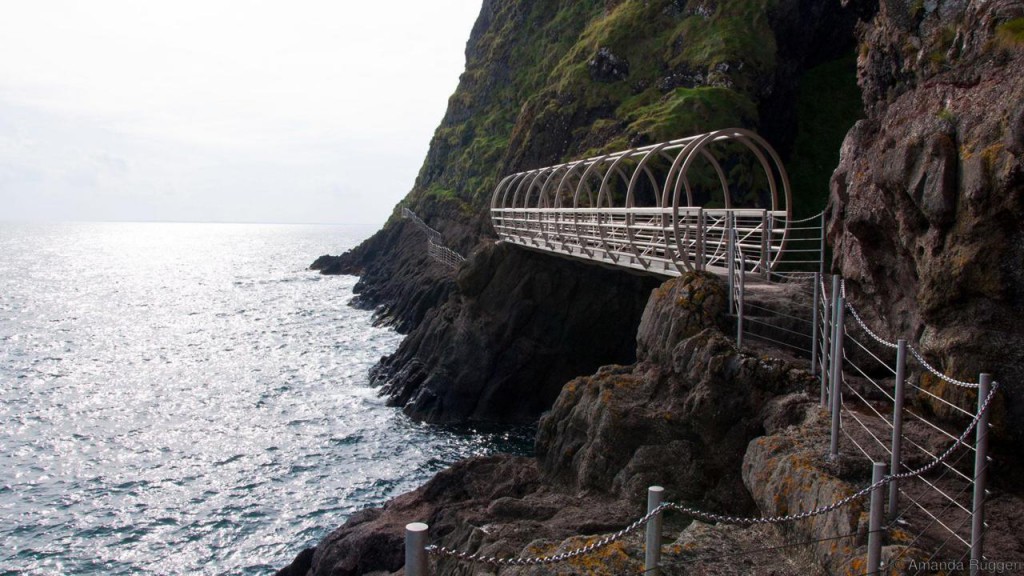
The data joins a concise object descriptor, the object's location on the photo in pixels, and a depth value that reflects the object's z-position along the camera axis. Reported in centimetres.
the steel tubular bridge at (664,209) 1484
